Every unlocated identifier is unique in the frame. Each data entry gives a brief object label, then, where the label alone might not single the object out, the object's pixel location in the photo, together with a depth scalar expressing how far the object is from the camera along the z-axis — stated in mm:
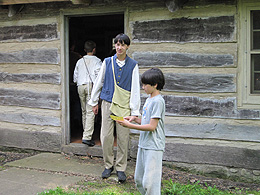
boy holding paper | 3221
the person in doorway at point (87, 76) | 6129
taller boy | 4473
